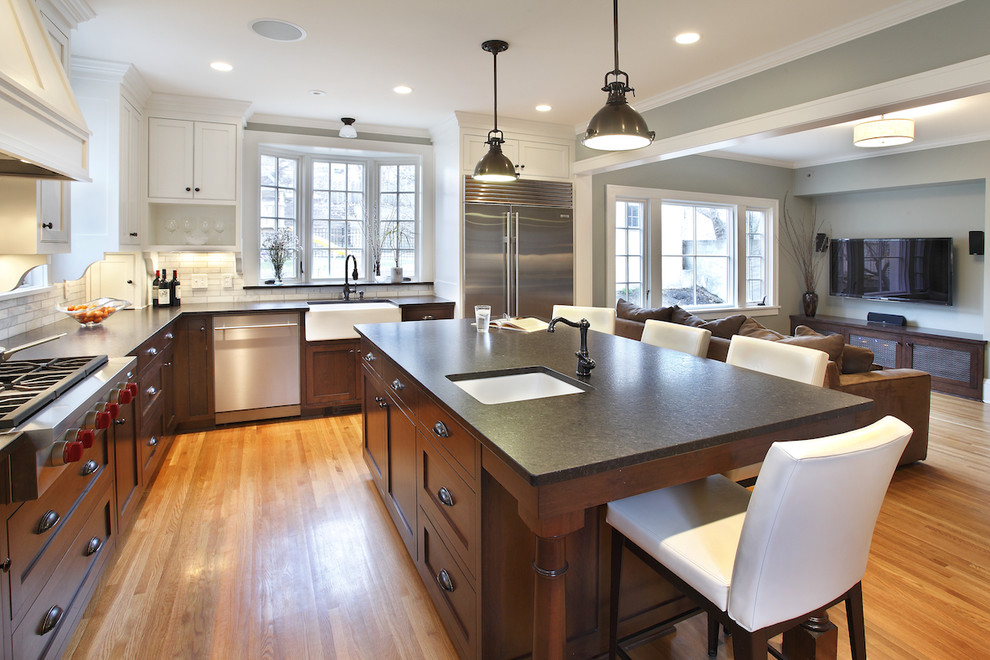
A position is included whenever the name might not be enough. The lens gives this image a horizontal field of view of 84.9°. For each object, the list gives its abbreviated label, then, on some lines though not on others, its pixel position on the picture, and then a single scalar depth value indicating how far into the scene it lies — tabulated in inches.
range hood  64.4
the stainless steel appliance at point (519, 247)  193.0
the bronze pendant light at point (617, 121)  84.9
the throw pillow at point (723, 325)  148.9
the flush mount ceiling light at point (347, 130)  191.9
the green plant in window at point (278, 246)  196.4
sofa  127.0
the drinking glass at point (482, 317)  118.3
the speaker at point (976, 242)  222.4
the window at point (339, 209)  199.6
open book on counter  122.7
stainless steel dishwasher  165.9
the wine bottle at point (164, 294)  170.9
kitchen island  48.2
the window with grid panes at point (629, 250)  241.1
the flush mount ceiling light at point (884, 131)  183.0
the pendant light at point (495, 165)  124.6
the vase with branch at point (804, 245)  290.8
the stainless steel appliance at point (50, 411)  51.8
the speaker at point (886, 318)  253.1
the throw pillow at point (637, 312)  167.0
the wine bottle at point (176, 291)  172.1
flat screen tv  237.3
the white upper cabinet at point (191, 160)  164.1
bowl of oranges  123.0
